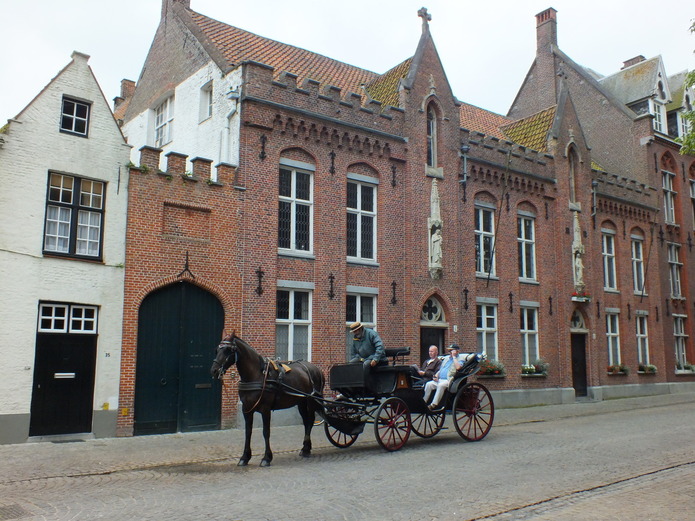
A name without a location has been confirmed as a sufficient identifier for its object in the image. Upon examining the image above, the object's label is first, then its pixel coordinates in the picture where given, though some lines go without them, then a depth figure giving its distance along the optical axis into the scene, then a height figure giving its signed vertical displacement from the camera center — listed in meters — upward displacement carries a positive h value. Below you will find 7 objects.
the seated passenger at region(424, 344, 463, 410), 12.35 -0.49
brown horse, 10.20 -0.54
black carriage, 11.32 -0.85
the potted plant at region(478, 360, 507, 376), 21.23 -0.49
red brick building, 15.35 +3.76
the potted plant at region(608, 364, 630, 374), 25.92 -0.61
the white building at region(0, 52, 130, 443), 13.14 +1.95
